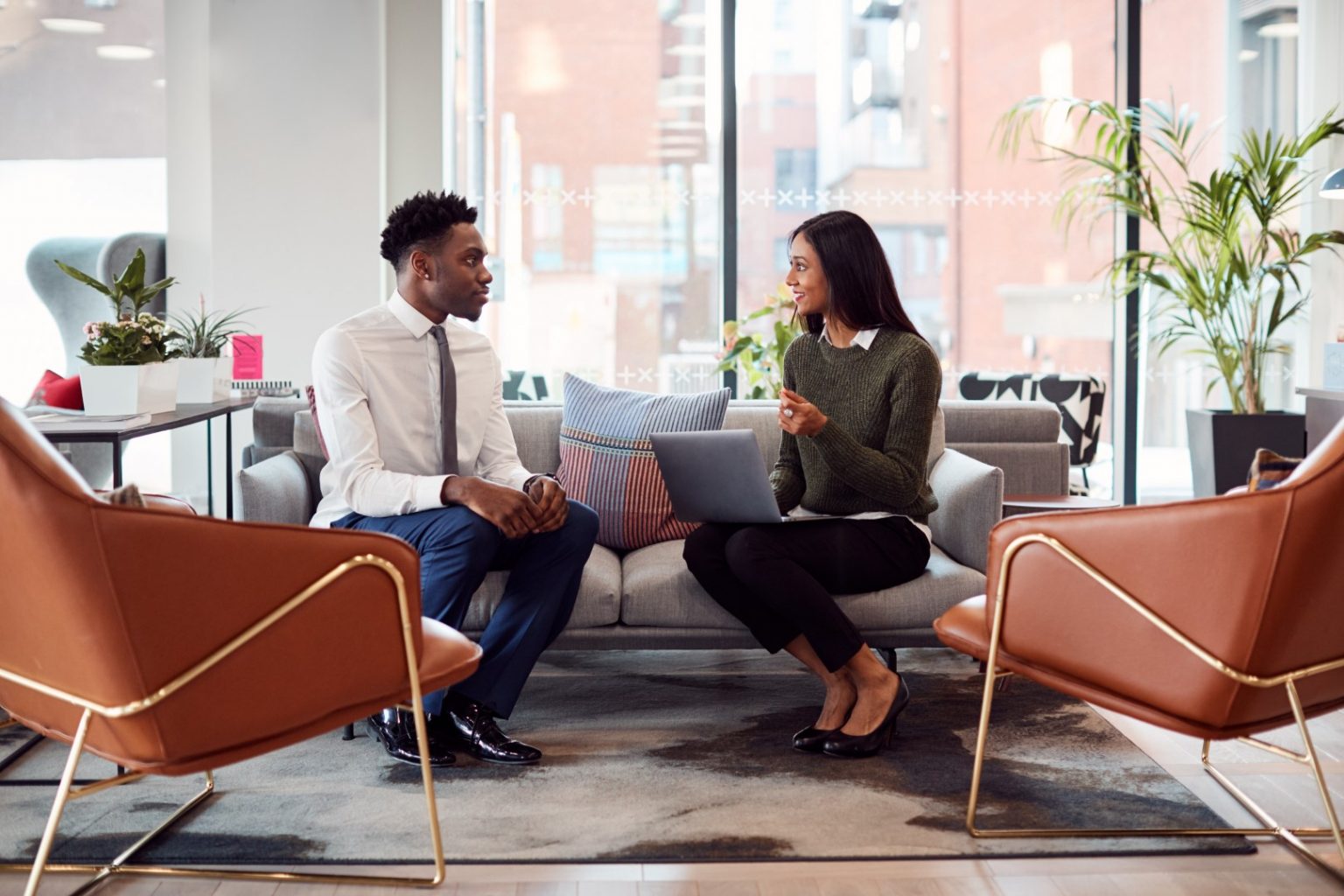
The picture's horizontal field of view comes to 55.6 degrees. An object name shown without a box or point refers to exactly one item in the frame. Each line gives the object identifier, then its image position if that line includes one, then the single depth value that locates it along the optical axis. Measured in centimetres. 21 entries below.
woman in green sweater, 270
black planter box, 534
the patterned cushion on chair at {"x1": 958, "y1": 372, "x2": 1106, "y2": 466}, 453
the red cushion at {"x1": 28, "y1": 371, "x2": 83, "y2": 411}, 376
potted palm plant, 533
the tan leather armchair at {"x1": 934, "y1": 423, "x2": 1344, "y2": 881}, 191
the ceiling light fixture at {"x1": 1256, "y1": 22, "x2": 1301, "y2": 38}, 606
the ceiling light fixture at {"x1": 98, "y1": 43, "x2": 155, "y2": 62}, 550
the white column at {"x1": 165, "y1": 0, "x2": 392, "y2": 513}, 521
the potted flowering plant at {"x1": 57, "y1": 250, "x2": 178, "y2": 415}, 297
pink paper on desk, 406
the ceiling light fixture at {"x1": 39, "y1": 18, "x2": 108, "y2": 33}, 550
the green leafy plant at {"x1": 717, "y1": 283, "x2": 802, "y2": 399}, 454
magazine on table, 266
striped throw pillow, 321
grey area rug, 220
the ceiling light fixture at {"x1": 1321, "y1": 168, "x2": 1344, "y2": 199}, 473
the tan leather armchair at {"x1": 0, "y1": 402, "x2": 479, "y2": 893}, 171
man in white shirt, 269
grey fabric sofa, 286
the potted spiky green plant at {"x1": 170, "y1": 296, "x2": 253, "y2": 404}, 338
